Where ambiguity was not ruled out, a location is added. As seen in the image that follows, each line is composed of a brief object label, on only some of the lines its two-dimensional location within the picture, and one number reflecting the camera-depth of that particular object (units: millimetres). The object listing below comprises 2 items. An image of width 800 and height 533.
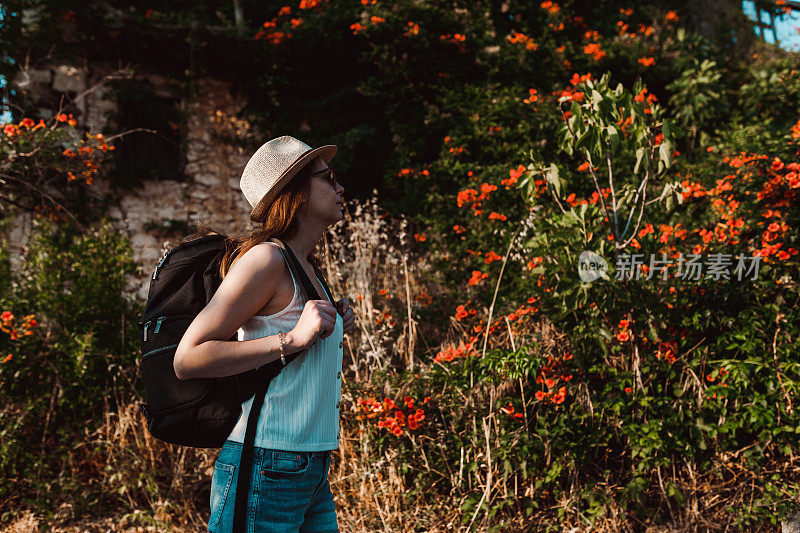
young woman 1233
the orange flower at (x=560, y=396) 2789
